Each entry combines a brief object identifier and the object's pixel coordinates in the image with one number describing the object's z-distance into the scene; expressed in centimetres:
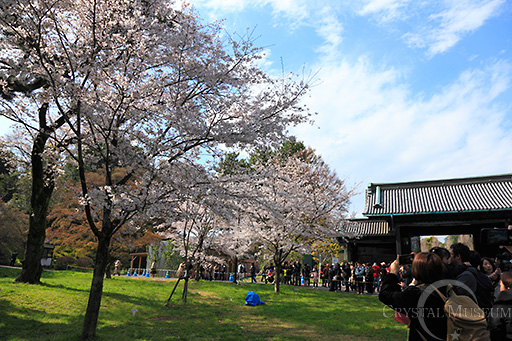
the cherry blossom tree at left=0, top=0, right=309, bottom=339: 645
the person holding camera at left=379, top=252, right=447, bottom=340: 257
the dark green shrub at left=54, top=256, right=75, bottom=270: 2678
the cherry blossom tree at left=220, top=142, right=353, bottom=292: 1681
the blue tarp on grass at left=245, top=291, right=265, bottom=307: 1208
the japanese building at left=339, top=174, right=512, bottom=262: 1806
